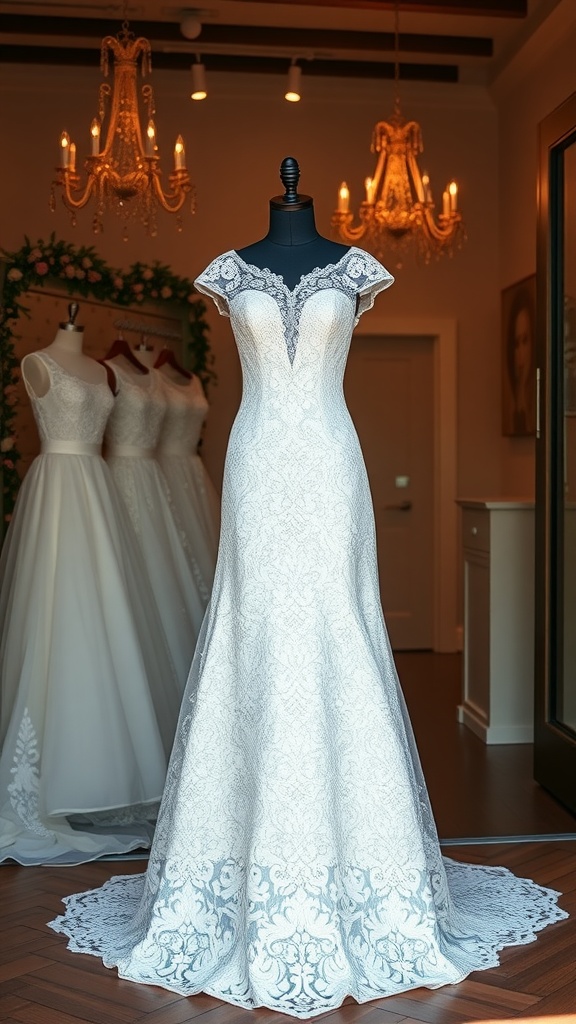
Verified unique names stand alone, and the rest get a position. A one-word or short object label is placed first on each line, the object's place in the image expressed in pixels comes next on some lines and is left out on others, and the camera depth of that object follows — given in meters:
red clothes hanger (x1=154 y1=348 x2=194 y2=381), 5.64
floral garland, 4.55
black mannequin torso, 2.87
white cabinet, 5.20
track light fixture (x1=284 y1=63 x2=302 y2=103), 6.34
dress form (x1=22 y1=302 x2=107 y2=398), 4.16
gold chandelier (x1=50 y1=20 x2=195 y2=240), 4.79
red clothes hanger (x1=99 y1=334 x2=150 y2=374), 4.98
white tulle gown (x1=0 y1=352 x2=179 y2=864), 3.76
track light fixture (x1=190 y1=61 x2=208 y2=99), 6.20
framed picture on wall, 7.02
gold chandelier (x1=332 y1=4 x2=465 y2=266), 5.55
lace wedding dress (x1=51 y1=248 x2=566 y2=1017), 2.58
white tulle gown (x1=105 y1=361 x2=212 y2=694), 4.82
